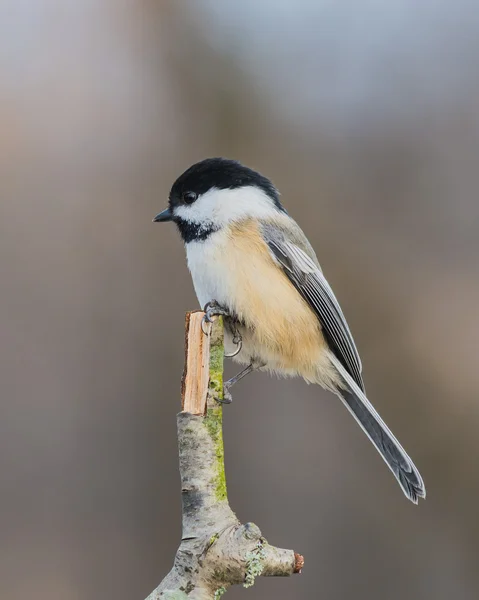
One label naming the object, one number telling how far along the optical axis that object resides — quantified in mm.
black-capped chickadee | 3306
